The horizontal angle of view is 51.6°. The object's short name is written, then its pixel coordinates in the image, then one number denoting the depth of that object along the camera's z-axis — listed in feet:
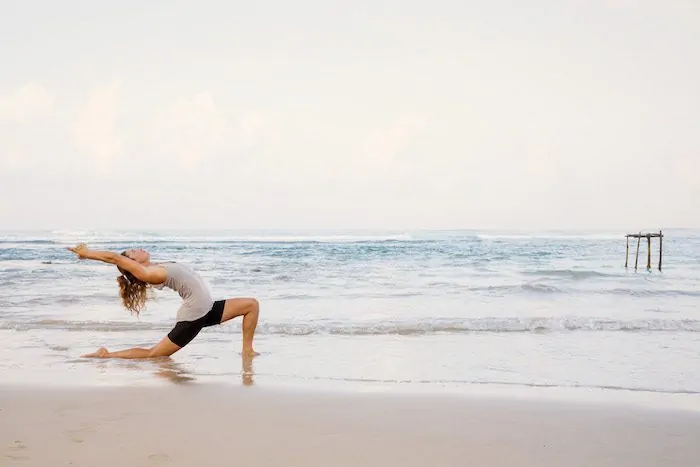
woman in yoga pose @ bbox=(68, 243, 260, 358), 26.12
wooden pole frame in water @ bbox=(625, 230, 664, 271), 119.75
